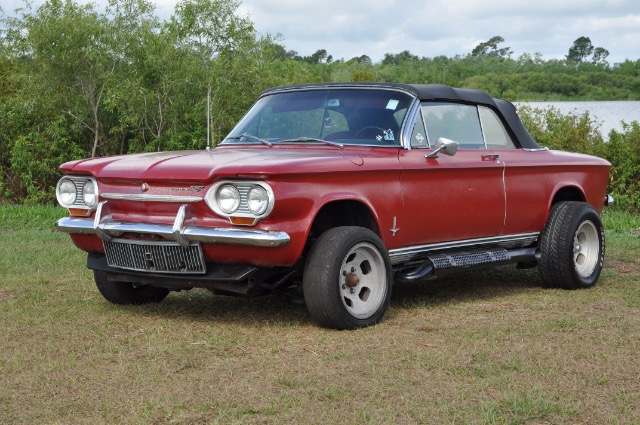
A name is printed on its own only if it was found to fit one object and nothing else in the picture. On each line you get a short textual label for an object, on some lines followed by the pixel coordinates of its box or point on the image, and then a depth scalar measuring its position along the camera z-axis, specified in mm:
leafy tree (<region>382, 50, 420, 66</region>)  40625
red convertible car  6359
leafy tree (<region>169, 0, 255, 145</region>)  16859
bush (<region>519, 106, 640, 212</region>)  16234
